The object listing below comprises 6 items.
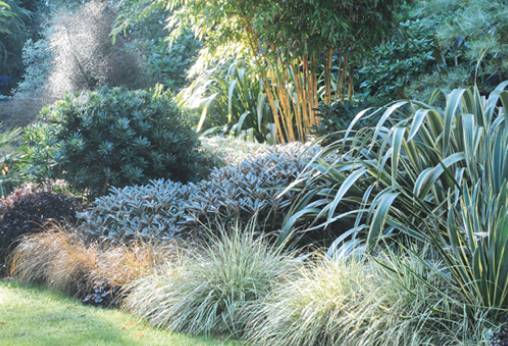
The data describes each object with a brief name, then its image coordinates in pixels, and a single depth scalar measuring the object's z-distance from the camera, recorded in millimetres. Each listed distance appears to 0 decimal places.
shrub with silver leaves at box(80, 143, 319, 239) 6328
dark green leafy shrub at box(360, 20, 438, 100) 10711
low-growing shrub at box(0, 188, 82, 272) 7465
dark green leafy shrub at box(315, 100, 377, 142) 7762
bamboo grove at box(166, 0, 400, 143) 8344
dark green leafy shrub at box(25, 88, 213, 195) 8125
